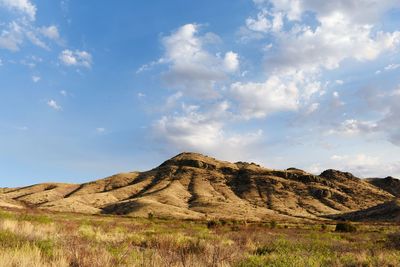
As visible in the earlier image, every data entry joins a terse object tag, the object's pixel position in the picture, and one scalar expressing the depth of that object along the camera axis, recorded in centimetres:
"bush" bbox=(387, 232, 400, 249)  2171
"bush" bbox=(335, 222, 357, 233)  4609
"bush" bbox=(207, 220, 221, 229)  4356
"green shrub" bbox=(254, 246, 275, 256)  1642
